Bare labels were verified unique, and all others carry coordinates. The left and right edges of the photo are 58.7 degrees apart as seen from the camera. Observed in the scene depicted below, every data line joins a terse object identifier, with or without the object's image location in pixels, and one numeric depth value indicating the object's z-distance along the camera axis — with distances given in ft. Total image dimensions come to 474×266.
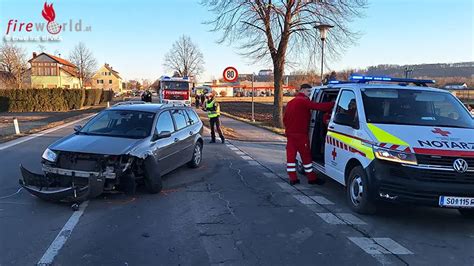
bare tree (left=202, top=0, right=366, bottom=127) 64.13
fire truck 110.73
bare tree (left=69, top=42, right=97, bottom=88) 213.46
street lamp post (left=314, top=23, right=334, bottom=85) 58.23
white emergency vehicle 17.07
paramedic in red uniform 25.38
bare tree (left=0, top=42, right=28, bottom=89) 177.37
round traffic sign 66.08
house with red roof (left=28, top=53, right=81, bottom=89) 317.01
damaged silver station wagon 20.39
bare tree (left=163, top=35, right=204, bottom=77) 235.40
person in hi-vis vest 48.44
